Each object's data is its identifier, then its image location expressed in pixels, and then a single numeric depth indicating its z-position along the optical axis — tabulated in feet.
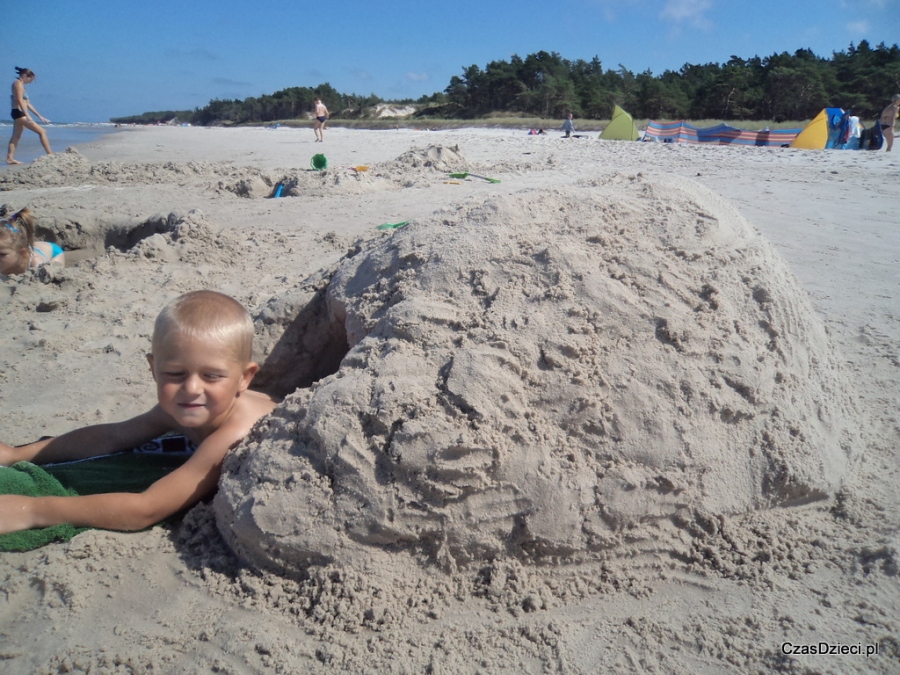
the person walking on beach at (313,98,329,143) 57.26
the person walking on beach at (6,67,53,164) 36.37
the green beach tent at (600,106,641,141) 55.26
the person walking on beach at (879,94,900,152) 41.19
